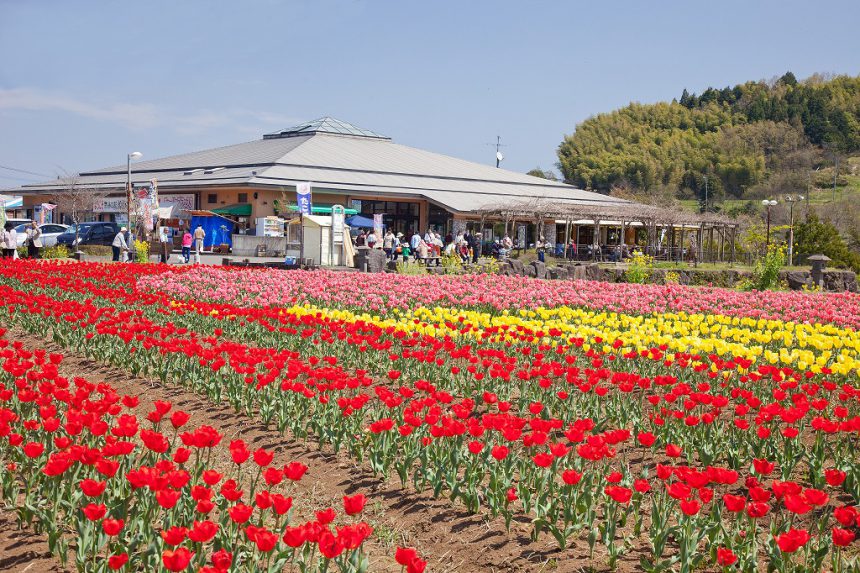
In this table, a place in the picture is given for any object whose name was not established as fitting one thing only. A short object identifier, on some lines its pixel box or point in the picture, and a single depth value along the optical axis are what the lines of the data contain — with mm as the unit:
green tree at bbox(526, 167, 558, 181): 94550
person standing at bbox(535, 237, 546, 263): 33312
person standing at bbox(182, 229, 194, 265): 30875
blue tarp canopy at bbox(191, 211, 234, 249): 39031
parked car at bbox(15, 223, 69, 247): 38903
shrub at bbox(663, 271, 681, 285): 22484
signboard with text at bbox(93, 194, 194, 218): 43900
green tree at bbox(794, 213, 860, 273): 29578
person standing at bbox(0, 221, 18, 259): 23891
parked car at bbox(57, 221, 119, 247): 37812
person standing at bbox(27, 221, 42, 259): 27484
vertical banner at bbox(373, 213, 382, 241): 33500
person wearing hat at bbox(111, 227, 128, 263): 29094
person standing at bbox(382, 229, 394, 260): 33594
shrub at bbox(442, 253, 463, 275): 22531
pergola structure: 36344
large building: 41250
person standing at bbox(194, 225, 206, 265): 30734
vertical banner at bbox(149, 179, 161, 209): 33488
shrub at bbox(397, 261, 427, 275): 22166
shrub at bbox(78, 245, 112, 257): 33672
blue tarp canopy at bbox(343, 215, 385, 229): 39750
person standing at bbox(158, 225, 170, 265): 30688
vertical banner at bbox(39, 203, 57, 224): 47212
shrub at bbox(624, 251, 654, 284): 22094
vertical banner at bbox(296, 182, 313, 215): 28172
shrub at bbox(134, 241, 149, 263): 27284
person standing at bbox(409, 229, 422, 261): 33312
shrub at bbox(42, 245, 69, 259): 28211
